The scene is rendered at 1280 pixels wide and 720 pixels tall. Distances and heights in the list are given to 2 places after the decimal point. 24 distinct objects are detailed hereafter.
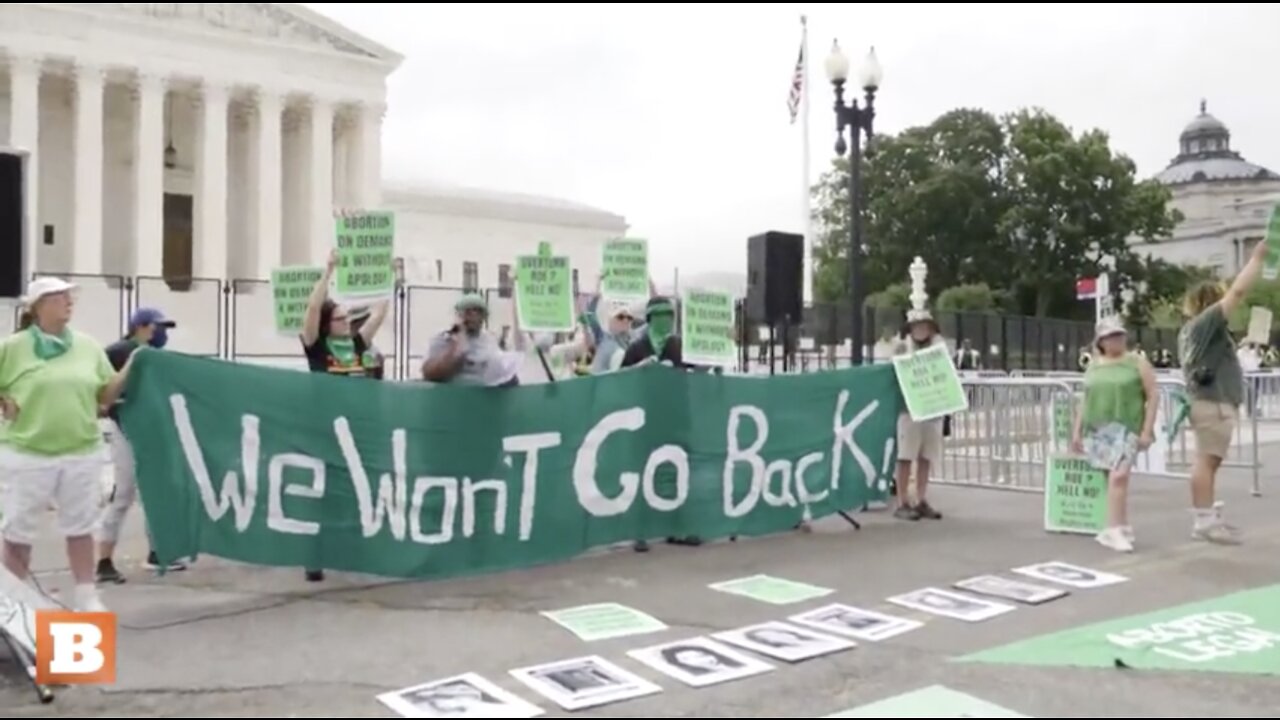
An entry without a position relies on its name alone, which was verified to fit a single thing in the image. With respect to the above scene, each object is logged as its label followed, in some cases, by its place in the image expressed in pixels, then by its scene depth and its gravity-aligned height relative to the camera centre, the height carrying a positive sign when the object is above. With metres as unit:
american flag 37.38 +8.34
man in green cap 7.43 -0.07
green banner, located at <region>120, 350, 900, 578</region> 6.72 -0.79
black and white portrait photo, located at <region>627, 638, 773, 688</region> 5.20 -1.48
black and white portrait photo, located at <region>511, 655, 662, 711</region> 4.87 -1.48
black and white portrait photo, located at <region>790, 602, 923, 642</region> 5.98 -1.47
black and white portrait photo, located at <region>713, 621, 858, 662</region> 5.57 -1.47
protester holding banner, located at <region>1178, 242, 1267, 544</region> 8.55 -0.25
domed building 93.50 +13.43
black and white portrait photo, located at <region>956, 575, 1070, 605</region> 6.81 -1.46
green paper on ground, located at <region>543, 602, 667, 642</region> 5.96 -1.48
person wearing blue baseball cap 7.37 -0.92
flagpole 40.02 +6.19
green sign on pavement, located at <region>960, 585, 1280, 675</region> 5.44 -1.46
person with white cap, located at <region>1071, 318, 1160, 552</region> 8.38 -0.46
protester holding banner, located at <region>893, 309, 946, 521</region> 9.90 -0.85
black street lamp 12.84 +2.74
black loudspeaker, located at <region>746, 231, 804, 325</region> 11.56 +0.69
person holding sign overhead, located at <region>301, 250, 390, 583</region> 7.34 +0.00
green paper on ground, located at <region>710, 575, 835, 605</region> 6.80 -1.47
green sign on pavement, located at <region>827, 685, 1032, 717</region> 4.64 -1.46
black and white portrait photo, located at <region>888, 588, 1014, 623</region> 6.40 -1.47
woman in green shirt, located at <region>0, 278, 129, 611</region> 5.66 -0.48
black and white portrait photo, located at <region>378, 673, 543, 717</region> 4.68 -1.49
